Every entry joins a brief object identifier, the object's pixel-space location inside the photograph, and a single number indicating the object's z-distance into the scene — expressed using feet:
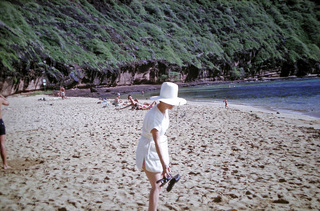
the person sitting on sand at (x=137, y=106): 47.67
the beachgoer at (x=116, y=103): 53.81
